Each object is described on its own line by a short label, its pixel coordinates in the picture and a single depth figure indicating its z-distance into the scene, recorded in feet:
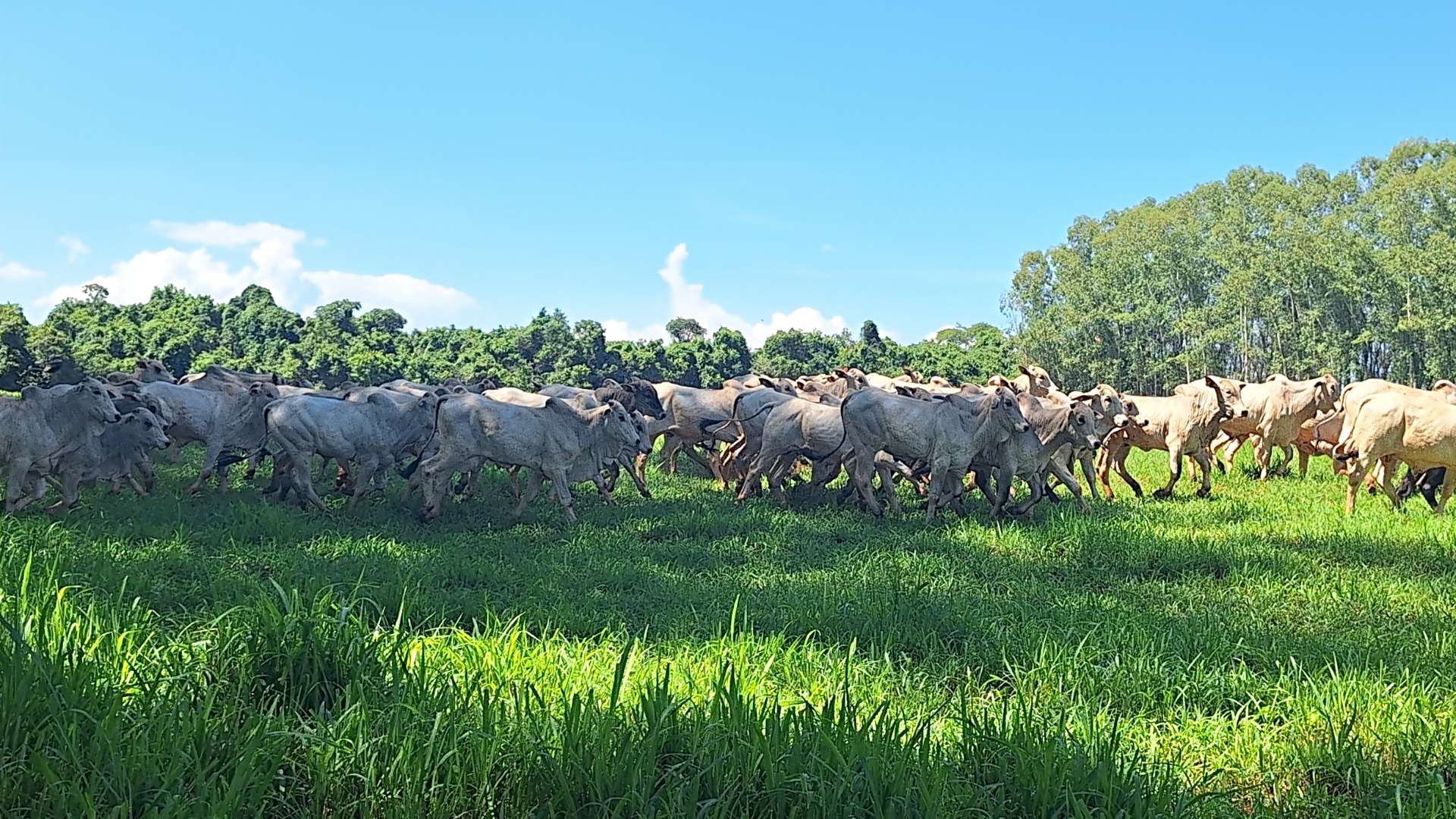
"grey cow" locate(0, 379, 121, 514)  31.01
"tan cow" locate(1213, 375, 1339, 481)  52.24
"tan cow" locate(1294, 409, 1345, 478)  51.72
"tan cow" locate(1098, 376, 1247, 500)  45.80
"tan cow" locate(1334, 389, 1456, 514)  37.29
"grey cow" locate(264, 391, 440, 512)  36.11
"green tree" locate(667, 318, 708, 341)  271.28
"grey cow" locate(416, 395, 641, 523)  35.68
